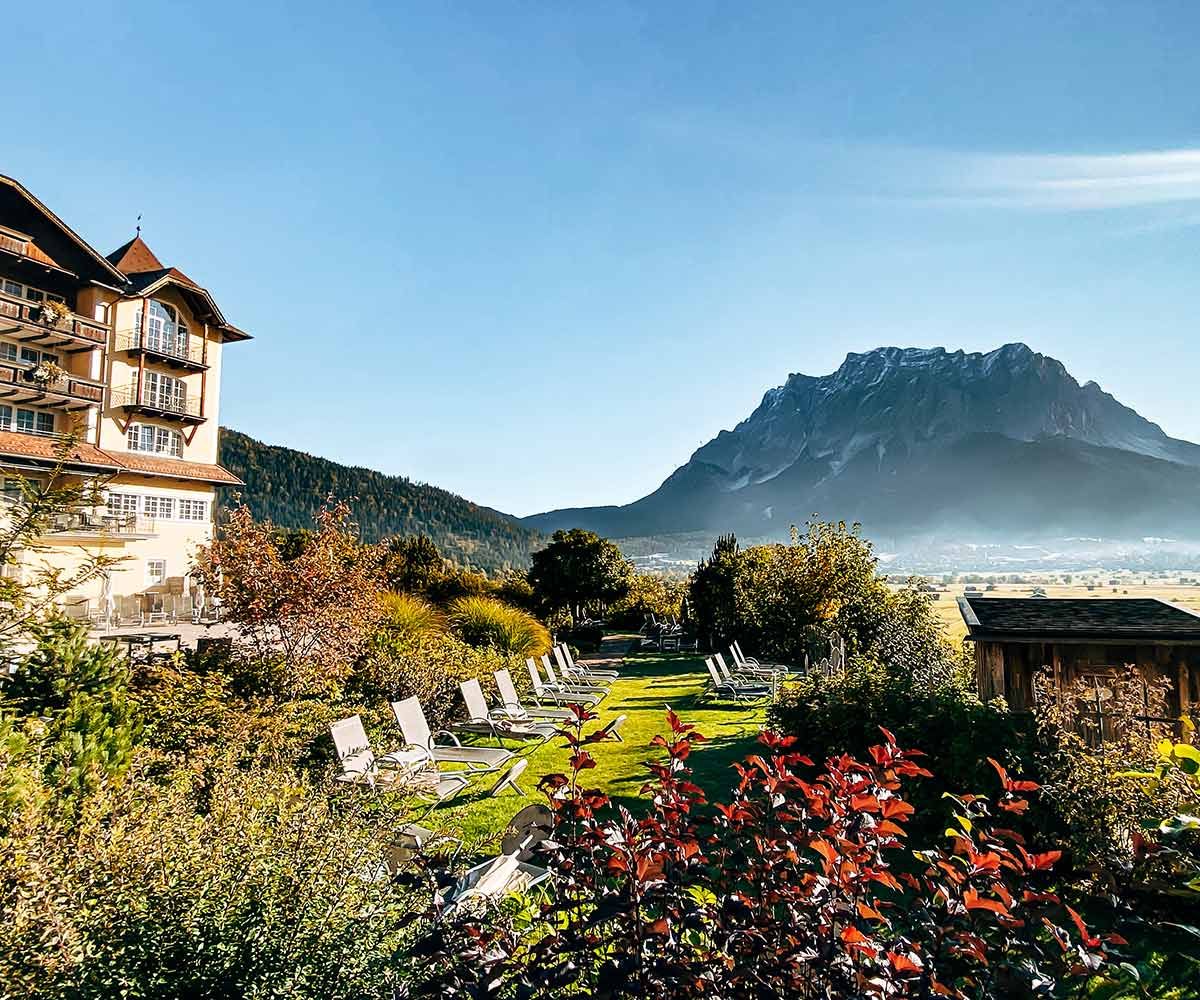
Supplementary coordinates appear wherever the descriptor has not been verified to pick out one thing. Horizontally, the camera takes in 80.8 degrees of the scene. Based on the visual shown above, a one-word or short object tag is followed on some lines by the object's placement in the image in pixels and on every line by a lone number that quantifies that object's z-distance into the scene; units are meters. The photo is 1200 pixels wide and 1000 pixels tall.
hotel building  23.47
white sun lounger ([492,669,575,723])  9.70
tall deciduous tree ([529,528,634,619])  22.06
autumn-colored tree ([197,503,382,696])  9.08
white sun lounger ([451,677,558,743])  8.84
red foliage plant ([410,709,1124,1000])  1.68
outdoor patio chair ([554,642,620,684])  13.76
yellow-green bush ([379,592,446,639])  11.47
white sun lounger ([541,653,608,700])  12.25
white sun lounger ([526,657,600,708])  10.95
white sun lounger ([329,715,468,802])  5.61
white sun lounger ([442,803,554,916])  3.73
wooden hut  7.21
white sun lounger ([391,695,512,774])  7.47
